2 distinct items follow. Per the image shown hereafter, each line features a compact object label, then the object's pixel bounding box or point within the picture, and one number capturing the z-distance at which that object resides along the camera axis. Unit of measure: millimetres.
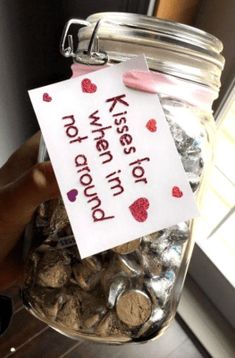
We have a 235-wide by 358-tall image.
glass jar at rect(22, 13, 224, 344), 348
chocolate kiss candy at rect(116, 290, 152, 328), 352
